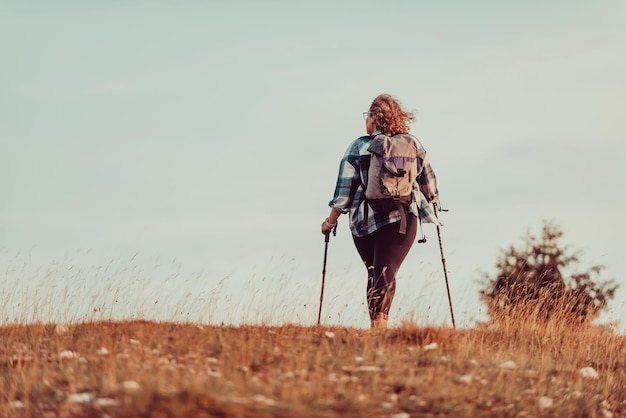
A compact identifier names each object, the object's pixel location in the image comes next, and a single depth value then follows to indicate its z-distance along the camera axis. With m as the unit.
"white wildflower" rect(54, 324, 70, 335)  10.34
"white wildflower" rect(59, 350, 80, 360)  8.59
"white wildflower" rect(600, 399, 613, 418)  8.31
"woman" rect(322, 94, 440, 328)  11.16
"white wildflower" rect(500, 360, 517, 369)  8.86
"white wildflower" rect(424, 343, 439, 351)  9.48
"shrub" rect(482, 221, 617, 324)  35.19
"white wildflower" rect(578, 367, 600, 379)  9.49
